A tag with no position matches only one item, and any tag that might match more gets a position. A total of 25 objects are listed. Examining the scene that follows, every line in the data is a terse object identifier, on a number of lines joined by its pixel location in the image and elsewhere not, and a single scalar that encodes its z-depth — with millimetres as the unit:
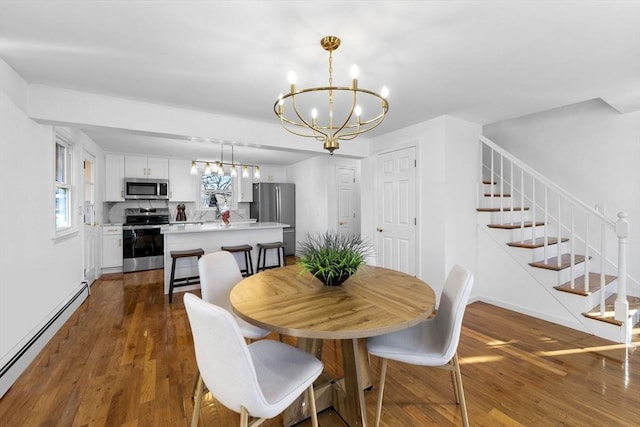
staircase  2604
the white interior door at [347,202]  5875
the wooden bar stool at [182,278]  3686
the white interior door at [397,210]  3740
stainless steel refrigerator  6516
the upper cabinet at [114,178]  5273
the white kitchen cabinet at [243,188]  6645
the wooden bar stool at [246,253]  4262
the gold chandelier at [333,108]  1776
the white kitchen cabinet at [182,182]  5871
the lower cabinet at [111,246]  4988
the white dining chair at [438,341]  1491
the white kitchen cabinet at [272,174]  6980
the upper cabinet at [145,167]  5441
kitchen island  4070
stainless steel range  5082
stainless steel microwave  5352
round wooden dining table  1243
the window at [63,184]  3219
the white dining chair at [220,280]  1842
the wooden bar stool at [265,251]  4605
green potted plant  1733
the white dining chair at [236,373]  1043
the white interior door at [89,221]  4093
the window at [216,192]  6301
